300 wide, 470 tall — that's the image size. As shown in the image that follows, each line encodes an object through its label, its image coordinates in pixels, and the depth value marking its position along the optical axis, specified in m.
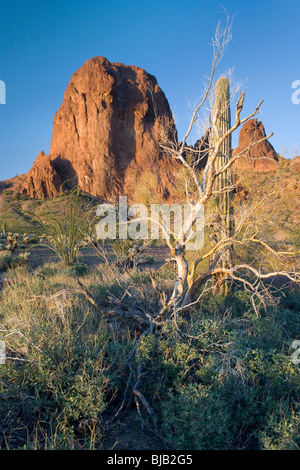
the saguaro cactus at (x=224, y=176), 6.50
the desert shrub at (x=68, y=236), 9.61
